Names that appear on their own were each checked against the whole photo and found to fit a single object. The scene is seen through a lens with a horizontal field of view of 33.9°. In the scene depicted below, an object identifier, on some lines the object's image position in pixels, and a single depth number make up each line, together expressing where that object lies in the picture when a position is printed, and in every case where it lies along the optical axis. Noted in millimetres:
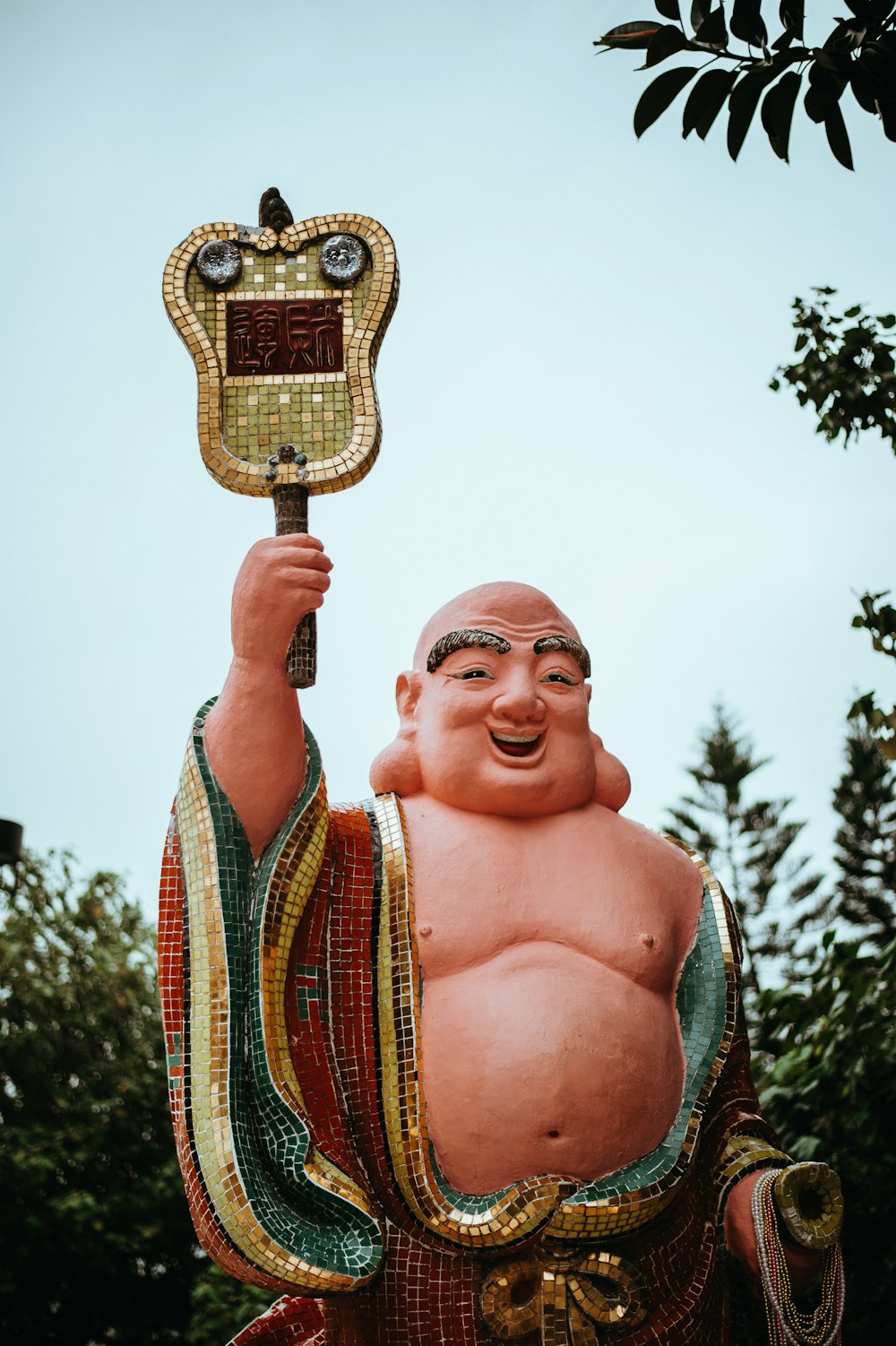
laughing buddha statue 3605
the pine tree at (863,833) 17188
